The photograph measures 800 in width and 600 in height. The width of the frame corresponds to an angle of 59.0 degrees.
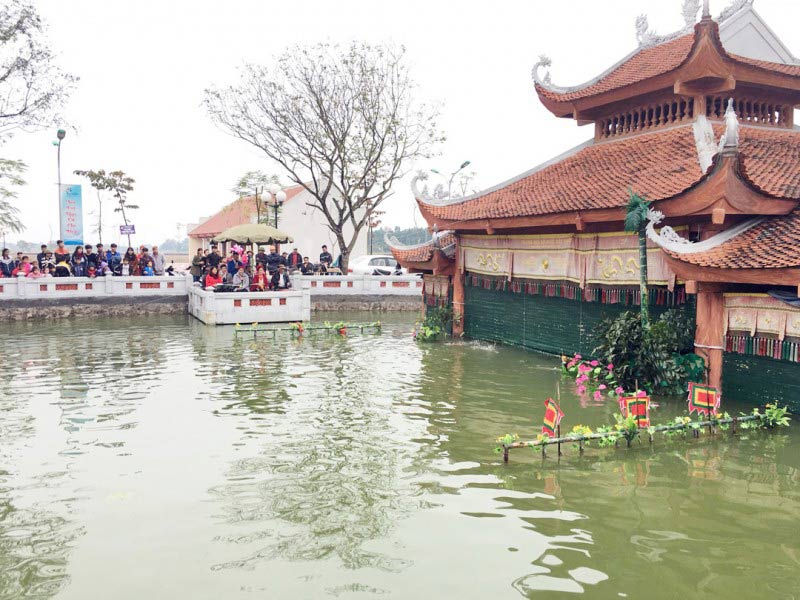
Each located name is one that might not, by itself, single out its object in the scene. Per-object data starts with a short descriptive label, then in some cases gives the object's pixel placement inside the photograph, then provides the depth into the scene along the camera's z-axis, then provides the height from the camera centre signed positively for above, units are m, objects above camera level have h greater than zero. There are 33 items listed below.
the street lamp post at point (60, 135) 28.21 +5.63
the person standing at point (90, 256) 25.53 +0.65
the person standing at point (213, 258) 25.27 +0.59
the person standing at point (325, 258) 30.75 +0.74
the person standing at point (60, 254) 24.91 +0.71
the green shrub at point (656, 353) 10.56 -1.19
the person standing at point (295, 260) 29.06 +0.62
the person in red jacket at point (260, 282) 22.66 -0.24
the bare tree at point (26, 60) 25.11 +7.81
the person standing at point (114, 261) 26.35 +0.49
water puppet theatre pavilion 9.69 +1.06
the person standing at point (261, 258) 27.55 +0.66
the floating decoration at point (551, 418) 7.77 -1.58
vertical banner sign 27.25 +2.34
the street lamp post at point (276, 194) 24.58 +2.81
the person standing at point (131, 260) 26.67 +0.55
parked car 32.94 +0.49
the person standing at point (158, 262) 27.17 +0.47
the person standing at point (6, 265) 24.62 +0.30
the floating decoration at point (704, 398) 8.66 -1.50
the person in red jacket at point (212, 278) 22.94 -0.12
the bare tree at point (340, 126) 29.16 +6.29
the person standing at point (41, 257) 25.38 +0.61
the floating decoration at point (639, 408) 8.26 -1.54
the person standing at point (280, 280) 24.54 -0.20
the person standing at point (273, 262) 27.72 +0.51
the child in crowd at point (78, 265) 24.98 +0.31
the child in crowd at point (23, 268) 24.45 +0.20
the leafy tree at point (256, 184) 46.78 +6.11
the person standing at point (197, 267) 25.56 +0.27
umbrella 24.12 +1.38
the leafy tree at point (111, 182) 49.50 +6.55
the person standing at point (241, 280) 22.89 -0.17
